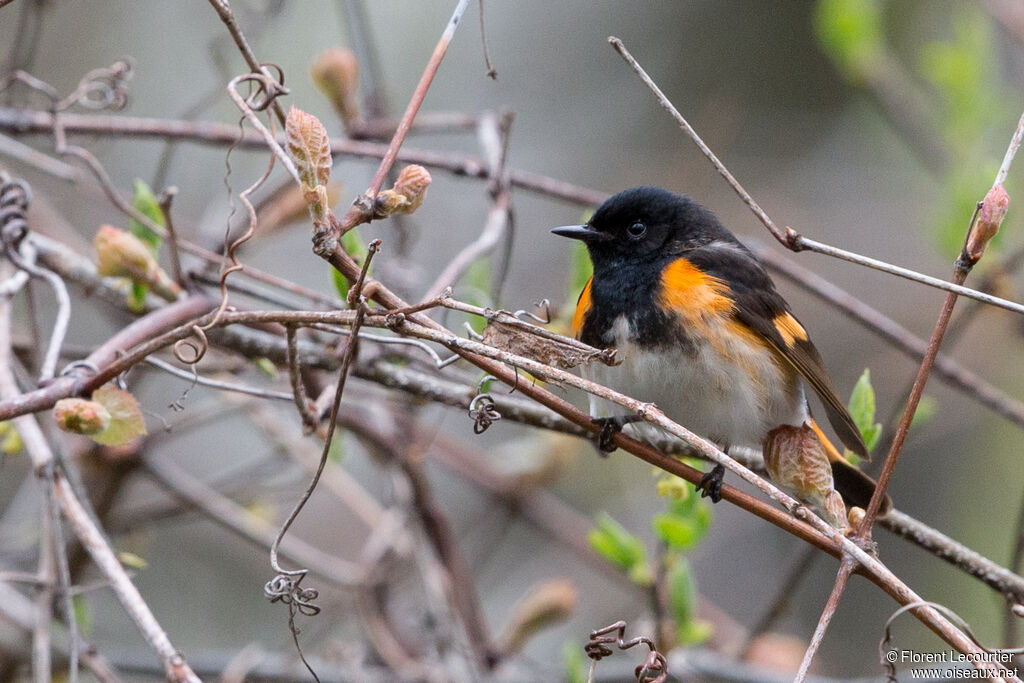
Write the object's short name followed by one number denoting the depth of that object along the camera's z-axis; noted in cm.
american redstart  492
